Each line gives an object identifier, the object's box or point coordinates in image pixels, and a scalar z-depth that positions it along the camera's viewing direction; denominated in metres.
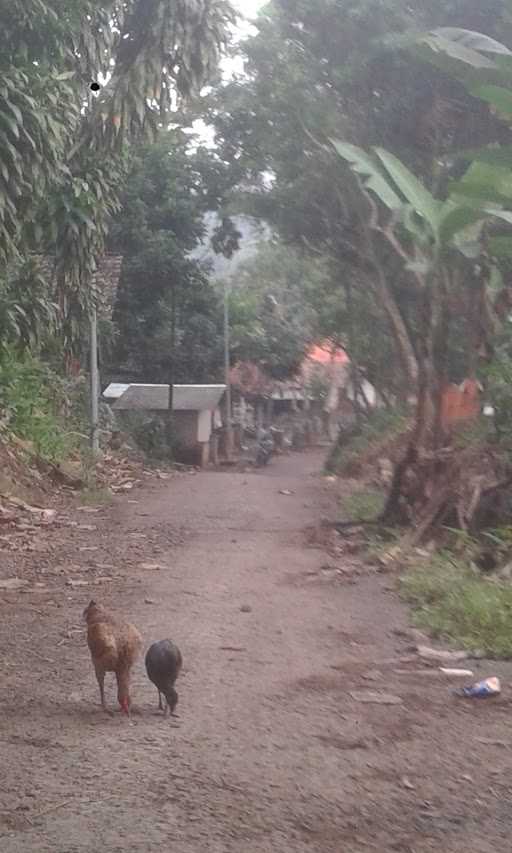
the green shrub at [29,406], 15.39
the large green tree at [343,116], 15.30
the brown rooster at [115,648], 5.18
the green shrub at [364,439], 21.95
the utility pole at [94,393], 19.92
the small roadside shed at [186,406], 29.48
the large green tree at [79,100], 8.98
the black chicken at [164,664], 5.09
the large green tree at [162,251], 27.09
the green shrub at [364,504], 13.57
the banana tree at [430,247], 10.00
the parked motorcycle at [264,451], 33.91
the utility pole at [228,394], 31.80
